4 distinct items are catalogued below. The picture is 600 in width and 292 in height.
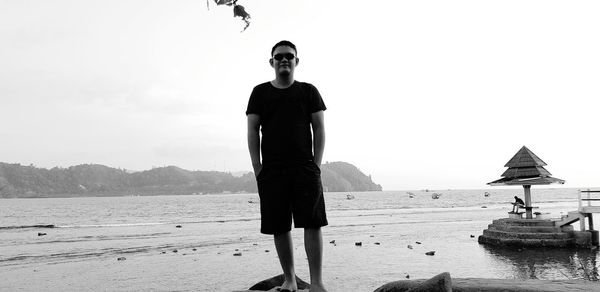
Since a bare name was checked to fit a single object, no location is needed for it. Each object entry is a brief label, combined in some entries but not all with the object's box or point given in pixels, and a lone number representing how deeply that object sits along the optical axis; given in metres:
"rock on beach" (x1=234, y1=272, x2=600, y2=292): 4.20
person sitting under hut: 29.85
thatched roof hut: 25.91
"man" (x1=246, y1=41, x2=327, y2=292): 4.22
